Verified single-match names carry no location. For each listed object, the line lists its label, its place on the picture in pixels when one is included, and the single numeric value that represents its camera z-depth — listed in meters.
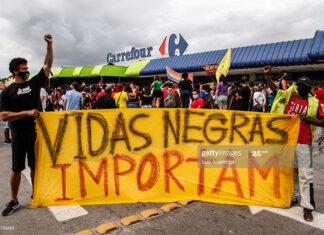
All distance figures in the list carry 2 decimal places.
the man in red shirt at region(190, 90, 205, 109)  8.45
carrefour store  15.09
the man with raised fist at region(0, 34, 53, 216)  3.09
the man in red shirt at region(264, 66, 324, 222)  3.10
